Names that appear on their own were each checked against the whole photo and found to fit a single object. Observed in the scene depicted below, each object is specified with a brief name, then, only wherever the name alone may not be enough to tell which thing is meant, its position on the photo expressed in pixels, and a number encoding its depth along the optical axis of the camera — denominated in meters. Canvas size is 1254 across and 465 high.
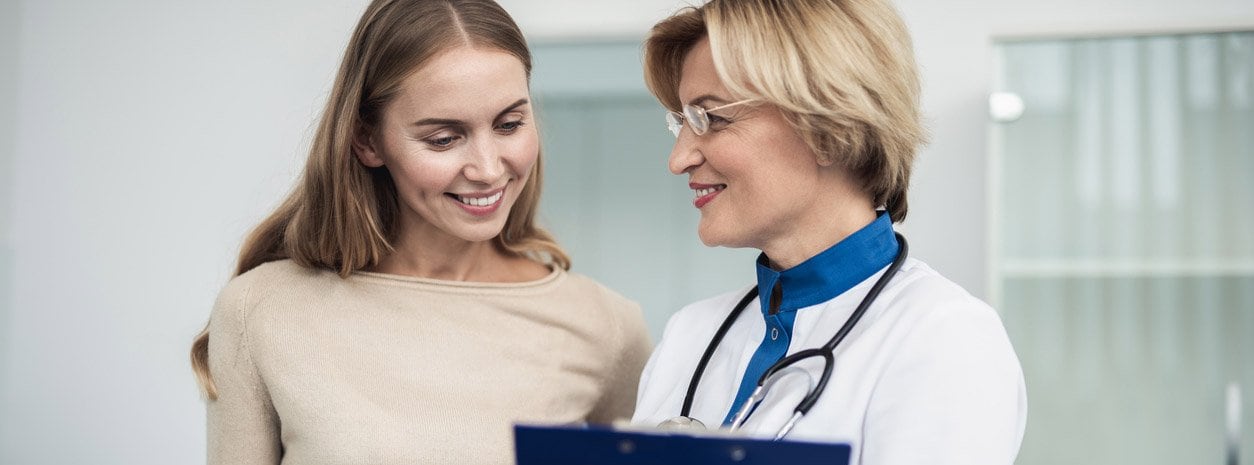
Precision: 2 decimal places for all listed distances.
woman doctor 1.19
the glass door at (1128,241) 2.38
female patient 1.63
